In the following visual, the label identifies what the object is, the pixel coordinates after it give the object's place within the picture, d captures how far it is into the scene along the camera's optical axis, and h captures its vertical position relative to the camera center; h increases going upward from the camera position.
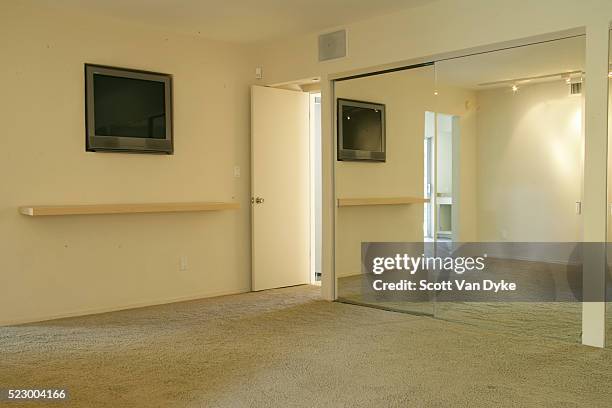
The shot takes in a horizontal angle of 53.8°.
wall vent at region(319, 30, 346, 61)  5.28 +1.28
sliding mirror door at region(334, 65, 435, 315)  4.90 +0.15
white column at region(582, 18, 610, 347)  3.79 +0.08
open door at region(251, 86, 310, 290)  6.03 +0.02
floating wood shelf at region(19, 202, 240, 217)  4.49 -0.14
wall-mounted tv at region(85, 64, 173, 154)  4.93 +0.68
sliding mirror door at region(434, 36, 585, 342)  4.06 +0.09
